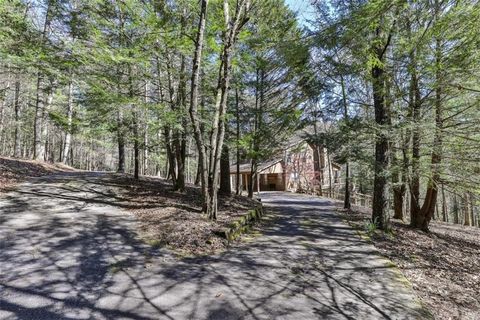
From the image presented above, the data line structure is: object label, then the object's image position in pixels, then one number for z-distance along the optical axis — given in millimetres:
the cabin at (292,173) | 27581
